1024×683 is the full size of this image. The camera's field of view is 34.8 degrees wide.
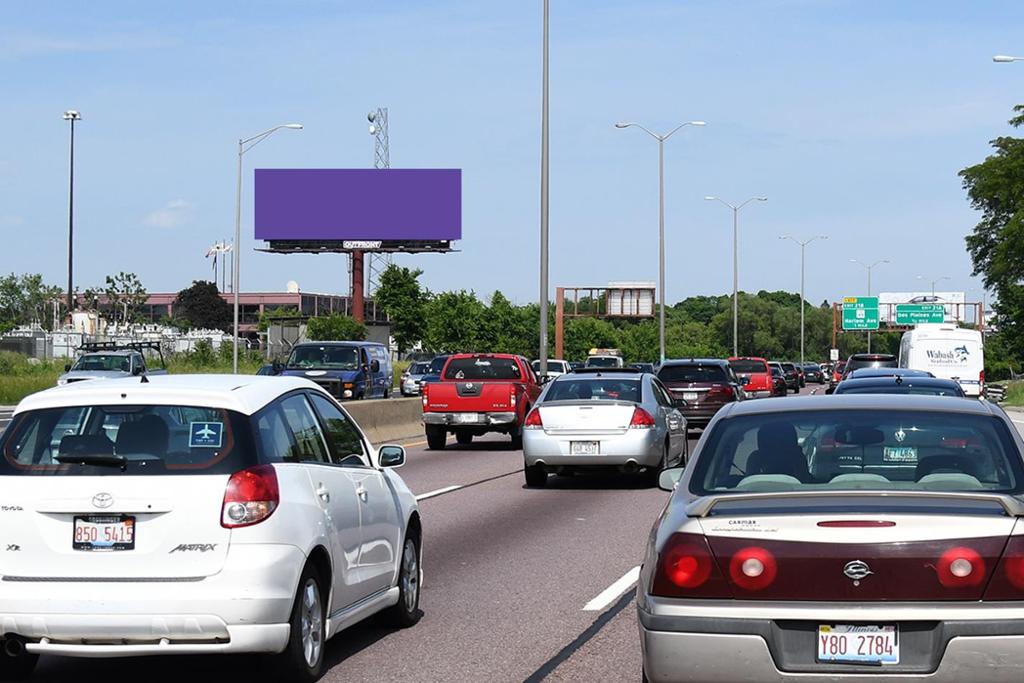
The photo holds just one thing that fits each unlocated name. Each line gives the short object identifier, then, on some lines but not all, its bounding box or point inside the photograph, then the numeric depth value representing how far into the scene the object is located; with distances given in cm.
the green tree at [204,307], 17488
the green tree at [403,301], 10669
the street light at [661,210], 6278
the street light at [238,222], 5334
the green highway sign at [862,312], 11962
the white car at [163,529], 745
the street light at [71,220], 6875
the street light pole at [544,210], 4212
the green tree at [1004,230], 8088
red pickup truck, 2908
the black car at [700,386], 3341
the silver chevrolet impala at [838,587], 584
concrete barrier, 3086
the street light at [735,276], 8544
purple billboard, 9869
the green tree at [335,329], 8469
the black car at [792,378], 7831
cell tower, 12962
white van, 4572
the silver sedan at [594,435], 2044
